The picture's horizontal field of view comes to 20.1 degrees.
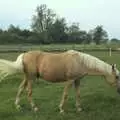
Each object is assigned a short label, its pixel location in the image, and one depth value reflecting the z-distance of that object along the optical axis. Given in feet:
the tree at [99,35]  254.27
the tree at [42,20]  284.61
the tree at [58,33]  247.42
